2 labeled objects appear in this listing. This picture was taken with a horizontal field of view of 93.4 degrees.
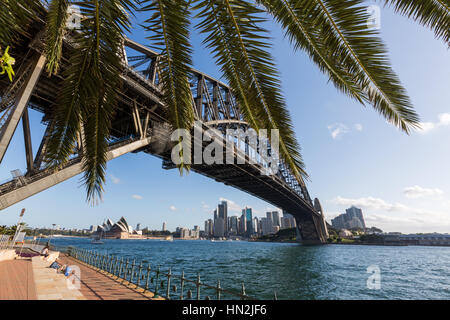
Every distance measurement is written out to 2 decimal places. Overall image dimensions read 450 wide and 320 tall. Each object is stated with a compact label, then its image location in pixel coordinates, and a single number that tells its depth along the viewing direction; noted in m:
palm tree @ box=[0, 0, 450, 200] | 2.10
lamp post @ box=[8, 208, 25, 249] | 16.50
